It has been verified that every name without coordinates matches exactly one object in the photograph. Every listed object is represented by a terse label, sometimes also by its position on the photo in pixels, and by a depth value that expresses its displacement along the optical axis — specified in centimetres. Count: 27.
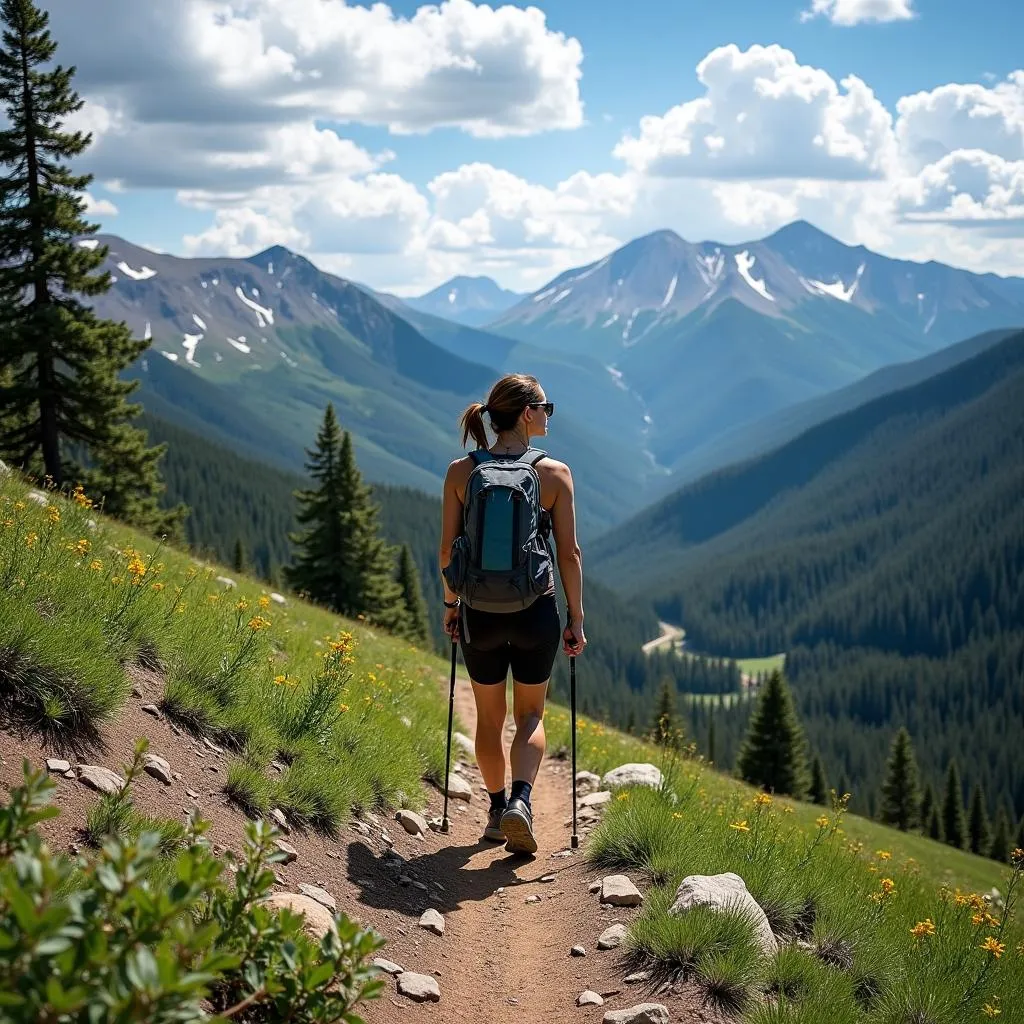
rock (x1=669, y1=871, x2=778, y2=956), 524
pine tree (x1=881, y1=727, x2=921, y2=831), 6081
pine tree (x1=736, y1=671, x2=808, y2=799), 4888
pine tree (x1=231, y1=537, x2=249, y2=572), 5141
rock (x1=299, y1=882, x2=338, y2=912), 525
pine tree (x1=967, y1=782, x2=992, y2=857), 6812
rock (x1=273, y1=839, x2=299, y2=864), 565
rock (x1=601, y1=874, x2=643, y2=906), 601
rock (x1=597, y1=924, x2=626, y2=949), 554
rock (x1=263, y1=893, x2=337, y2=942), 437
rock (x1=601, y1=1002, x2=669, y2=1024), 460
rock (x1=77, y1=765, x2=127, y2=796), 504
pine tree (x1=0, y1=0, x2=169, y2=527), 2209
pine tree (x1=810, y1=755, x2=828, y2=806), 5941
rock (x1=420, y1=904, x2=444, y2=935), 584
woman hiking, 658
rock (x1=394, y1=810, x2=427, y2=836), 743
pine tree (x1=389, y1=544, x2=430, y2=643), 5259
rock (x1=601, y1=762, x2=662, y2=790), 879
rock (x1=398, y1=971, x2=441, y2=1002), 493
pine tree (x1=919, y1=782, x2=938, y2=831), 6750
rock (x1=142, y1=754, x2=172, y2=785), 557
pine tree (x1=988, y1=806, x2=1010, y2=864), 6595
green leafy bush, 220
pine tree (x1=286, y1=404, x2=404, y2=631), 3856
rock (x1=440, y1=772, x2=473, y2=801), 894
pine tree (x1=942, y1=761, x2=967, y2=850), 6688
